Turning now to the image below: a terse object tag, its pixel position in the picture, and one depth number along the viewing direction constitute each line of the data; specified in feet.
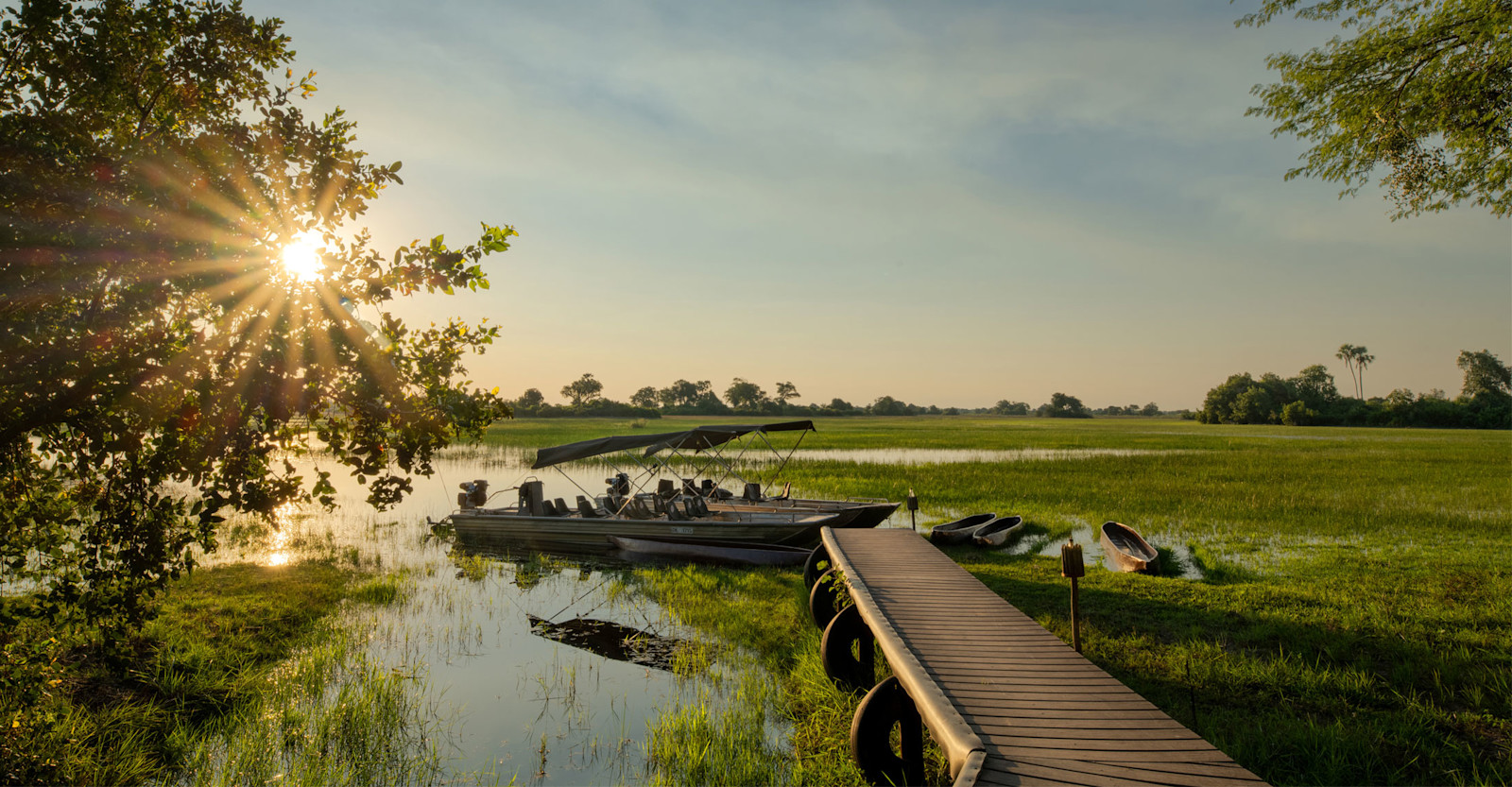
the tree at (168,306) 14.01
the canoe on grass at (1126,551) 39.17
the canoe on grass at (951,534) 47.75
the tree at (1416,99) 27.89
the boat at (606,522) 45.42
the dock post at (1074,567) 23.17
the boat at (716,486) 48.24
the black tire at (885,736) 17.17
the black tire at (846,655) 24.17
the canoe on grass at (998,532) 47.11
